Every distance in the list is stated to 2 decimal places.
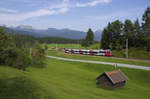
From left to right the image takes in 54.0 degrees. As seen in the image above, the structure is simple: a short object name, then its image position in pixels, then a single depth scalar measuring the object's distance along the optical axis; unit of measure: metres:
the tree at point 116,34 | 78.62
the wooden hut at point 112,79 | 30.17
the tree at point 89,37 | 112.26
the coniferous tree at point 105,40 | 85.81
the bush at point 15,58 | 37.06
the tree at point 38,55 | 54.03
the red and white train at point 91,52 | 74.43
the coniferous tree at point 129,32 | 75.06
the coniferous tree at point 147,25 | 66.76
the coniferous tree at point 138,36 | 70.89
